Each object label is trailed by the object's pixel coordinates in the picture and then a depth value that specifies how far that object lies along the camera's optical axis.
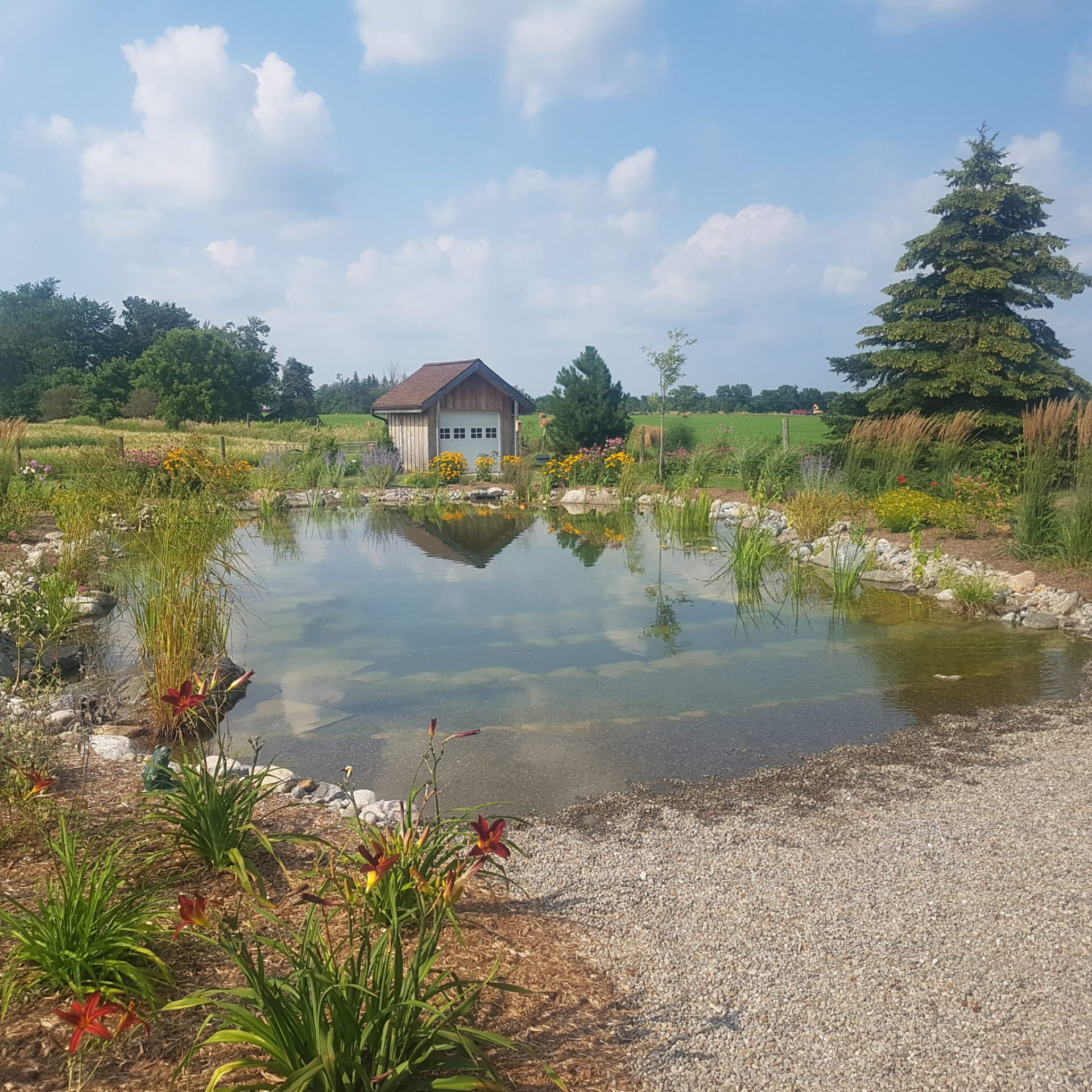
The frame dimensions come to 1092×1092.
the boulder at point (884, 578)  10.49
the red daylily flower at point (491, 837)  2.38
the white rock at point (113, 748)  4.33
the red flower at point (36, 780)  2.94
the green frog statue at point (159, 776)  3.52
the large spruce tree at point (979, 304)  17.84
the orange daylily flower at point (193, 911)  1.87
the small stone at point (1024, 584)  9.05
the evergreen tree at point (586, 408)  23.78
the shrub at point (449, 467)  23.27
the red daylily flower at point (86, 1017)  1.64
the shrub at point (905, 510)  12.28
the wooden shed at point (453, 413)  25.06
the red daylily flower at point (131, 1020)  1.82
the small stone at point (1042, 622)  8.21
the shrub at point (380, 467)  22.81
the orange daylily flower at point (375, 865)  2.17
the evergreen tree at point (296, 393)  61.94
